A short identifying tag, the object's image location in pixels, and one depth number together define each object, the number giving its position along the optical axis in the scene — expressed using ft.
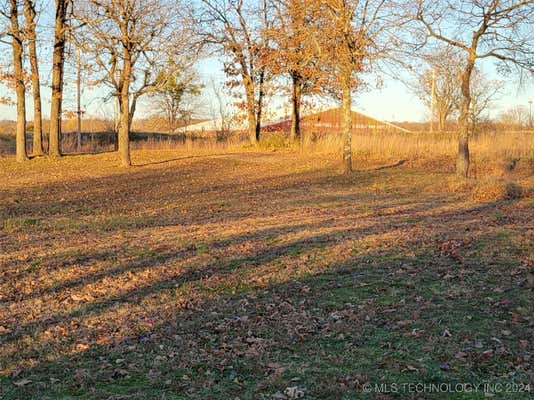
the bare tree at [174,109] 206.14
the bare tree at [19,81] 83.20
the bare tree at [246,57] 105.60
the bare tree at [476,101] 142.08
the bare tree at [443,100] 158.20
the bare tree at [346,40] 62.34
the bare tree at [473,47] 55.16
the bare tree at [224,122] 134.02
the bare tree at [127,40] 74.54
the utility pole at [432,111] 151.62
